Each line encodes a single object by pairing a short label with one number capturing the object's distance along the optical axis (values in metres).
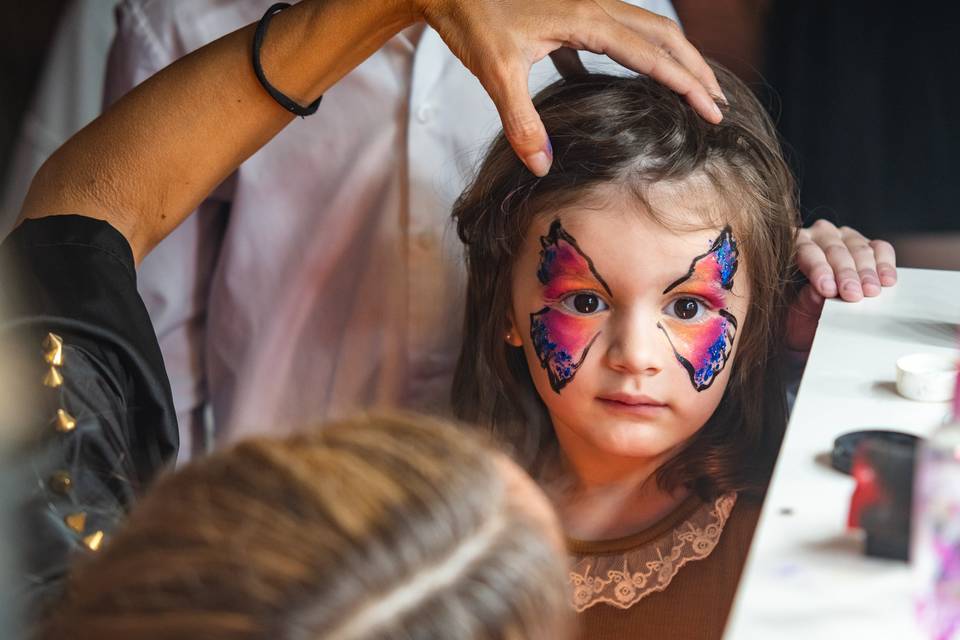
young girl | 1.20
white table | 0.97
